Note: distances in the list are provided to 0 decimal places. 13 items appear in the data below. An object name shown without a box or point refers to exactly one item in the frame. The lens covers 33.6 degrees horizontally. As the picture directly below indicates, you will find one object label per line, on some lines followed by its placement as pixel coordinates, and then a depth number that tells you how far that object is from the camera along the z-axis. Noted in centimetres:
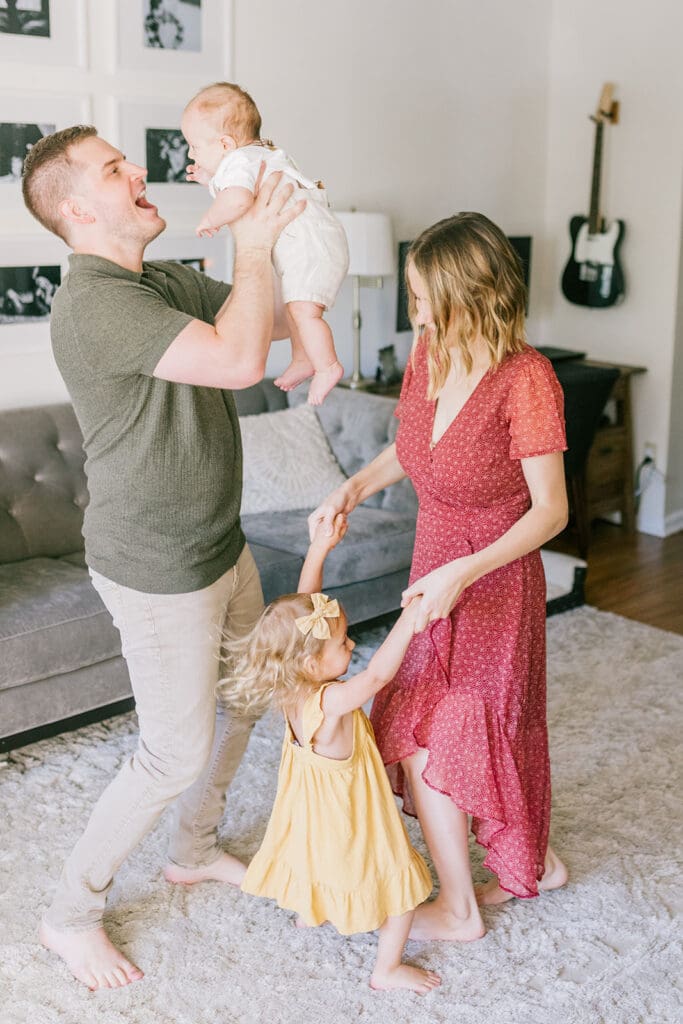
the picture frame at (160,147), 379
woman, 198
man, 176
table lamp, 427
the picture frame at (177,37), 373
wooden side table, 505
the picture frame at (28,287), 360
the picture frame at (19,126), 350
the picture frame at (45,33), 345
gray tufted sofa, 289
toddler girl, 201
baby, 198
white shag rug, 206
